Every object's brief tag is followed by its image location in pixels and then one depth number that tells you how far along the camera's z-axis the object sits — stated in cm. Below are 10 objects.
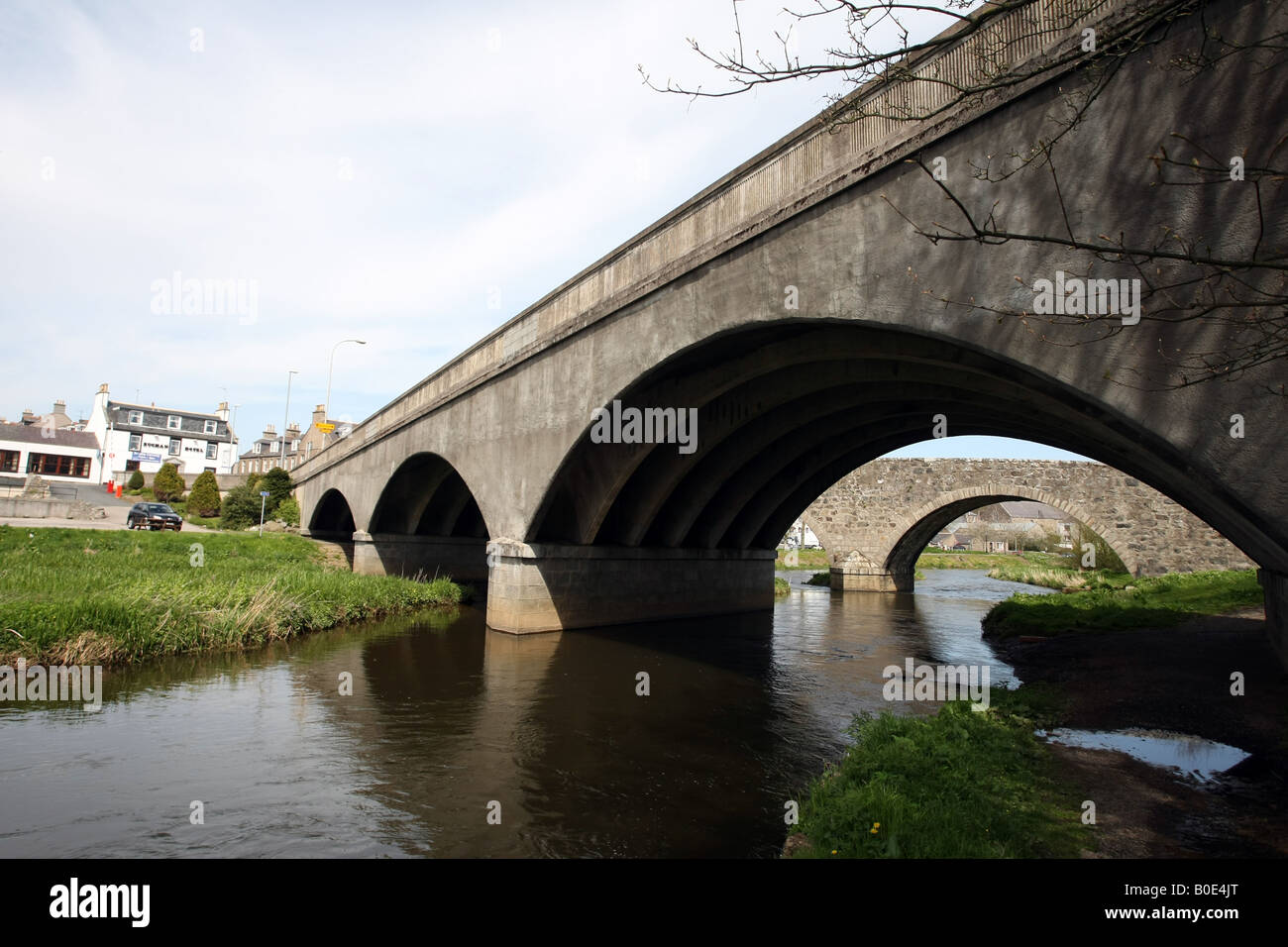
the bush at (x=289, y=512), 4103
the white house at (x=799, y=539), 10050
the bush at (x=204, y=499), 4606
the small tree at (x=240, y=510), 3938
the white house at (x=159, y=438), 6869
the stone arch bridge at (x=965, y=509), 2689
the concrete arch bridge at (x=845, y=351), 536
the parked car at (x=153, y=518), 3390
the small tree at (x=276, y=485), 4169
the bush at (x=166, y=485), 5019
